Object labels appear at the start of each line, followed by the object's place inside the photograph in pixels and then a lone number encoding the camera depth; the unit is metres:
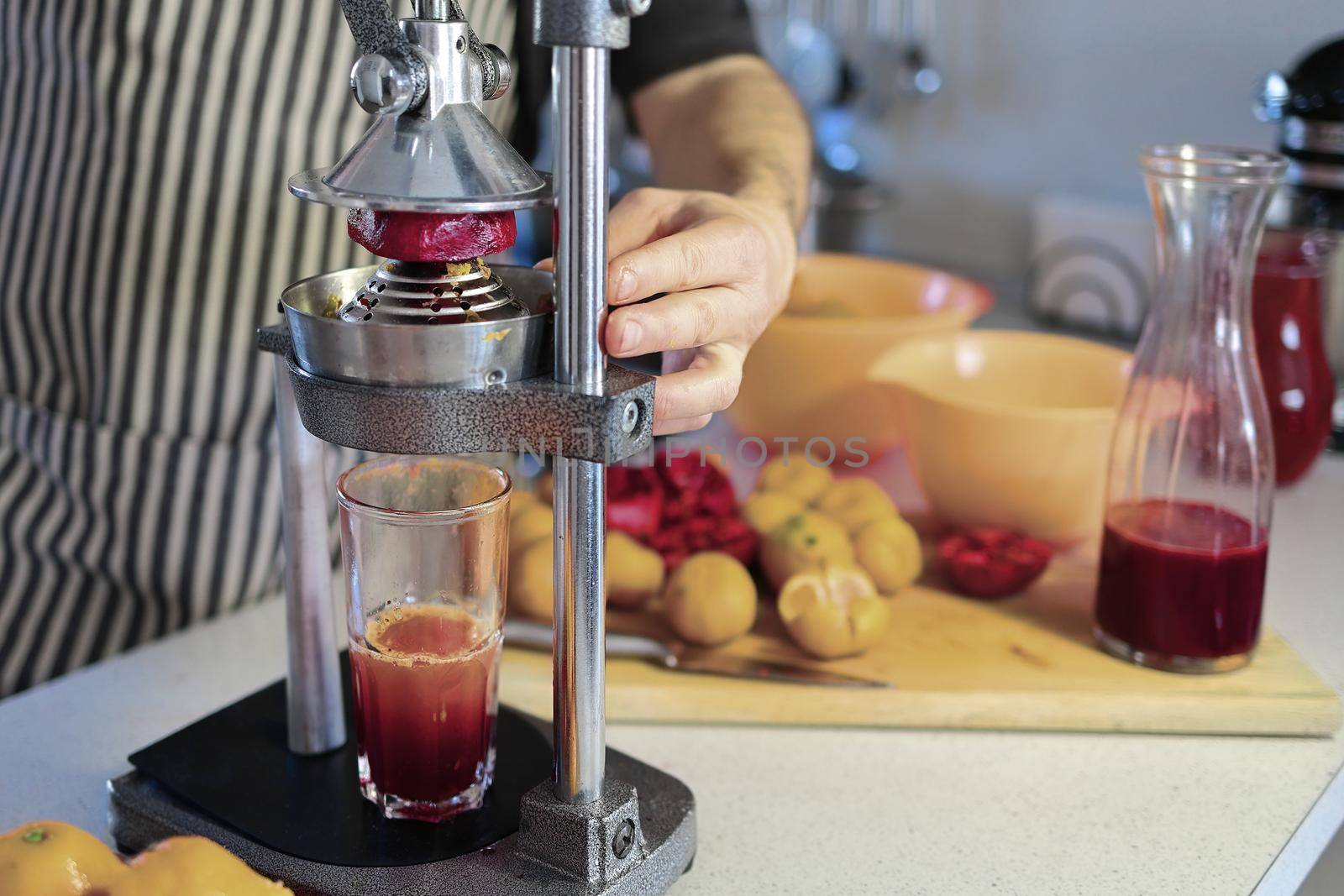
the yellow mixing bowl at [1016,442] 0.96
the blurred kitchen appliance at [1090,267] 1.66
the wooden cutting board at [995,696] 0.81
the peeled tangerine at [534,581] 0.88
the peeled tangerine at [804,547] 0.89
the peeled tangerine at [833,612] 0.84
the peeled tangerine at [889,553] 0.93
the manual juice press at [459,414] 0.51
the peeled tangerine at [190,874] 0.49
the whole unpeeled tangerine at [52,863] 0.49
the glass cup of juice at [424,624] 0.61
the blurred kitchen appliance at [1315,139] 1.19
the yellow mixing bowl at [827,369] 1.14
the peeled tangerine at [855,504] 0.96
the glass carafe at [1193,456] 0.82
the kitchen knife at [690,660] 0.82
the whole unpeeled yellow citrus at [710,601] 0.85
